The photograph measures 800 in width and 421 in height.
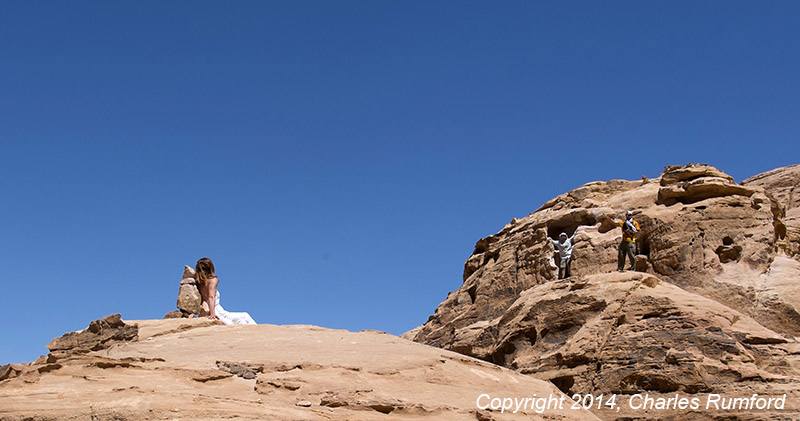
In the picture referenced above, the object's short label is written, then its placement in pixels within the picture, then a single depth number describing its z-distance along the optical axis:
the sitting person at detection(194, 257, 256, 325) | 11.32
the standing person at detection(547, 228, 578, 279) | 21.94
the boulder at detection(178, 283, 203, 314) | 11.96
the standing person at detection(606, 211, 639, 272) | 18.31
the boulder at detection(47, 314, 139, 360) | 8.66
